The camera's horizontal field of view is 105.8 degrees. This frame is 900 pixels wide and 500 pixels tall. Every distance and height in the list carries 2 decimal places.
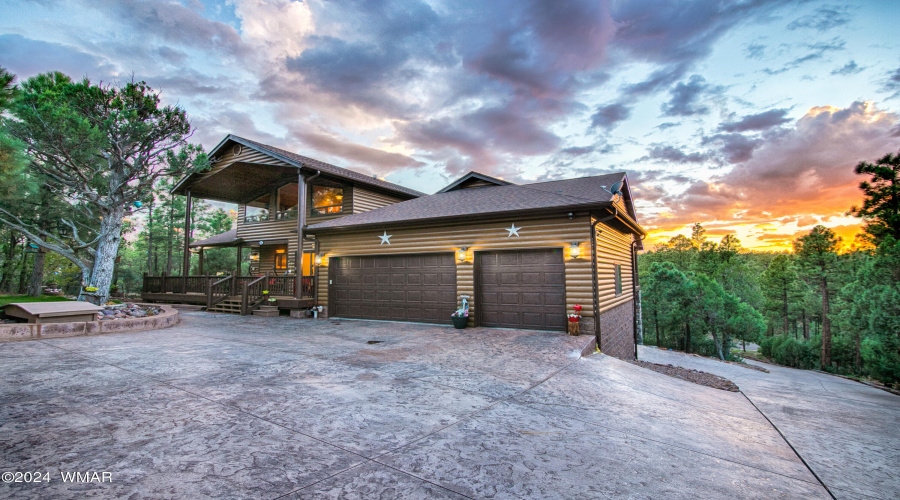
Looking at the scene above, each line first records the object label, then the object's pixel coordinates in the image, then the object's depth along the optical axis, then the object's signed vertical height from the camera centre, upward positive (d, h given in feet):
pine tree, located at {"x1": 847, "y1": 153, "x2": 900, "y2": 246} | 65.62 +15.38
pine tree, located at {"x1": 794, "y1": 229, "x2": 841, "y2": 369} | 97.45 +4.05
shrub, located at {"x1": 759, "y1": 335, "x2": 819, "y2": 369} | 105.40 -24.75
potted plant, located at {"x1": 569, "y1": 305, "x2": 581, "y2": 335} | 26.63 -3.69
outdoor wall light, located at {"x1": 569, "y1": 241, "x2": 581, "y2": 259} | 28.04 +2.06
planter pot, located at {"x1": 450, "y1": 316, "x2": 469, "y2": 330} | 30.83 -4.13
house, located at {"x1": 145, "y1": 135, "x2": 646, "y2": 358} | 28.68 +2.60
